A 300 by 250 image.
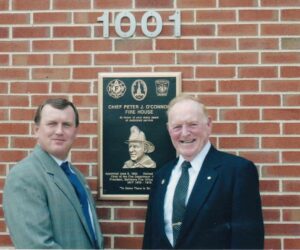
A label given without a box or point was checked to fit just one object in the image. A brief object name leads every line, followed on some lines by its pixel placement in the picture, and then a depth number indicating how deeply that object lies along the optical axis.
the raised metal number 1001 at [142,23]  3.83
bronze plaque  3.84
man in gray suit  2.89
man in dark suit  3.01
